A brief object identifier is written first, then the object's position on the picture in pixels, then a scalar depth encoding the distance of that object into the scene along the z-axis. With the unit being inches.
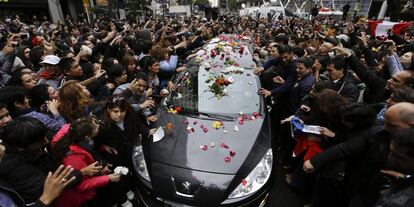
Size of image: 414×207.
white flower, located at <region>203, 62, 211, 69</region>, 186.7
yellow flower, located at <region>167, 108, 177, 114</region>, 147.3
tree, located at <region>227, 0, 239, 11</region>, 3508.4
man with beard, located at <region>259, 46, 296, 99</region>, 180.5
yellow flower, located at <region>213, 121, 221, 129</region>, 134.6
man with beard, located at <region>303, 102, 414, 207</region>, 82.0
